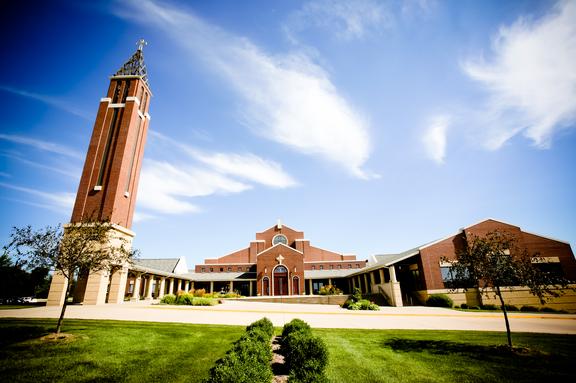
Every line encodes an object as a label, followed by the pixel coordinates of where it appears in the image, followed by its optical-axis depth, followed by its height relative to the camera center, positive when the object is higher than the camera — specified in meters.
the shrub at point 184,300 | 23.17 -1.30
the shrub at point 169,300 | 23.47 -1.28
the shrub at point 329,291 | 34.42 -1.25
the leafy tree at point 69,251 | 10.09 +1.40
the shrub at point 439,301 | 24.81 -2.07
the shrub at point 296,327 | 8.64 -1.48
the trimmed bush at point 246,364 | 4.04 -1.42
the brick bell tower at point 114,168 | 21.59 +11.49
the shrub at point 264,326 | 9.17 -1.49
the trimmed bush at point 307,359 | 5.20 -1.65
